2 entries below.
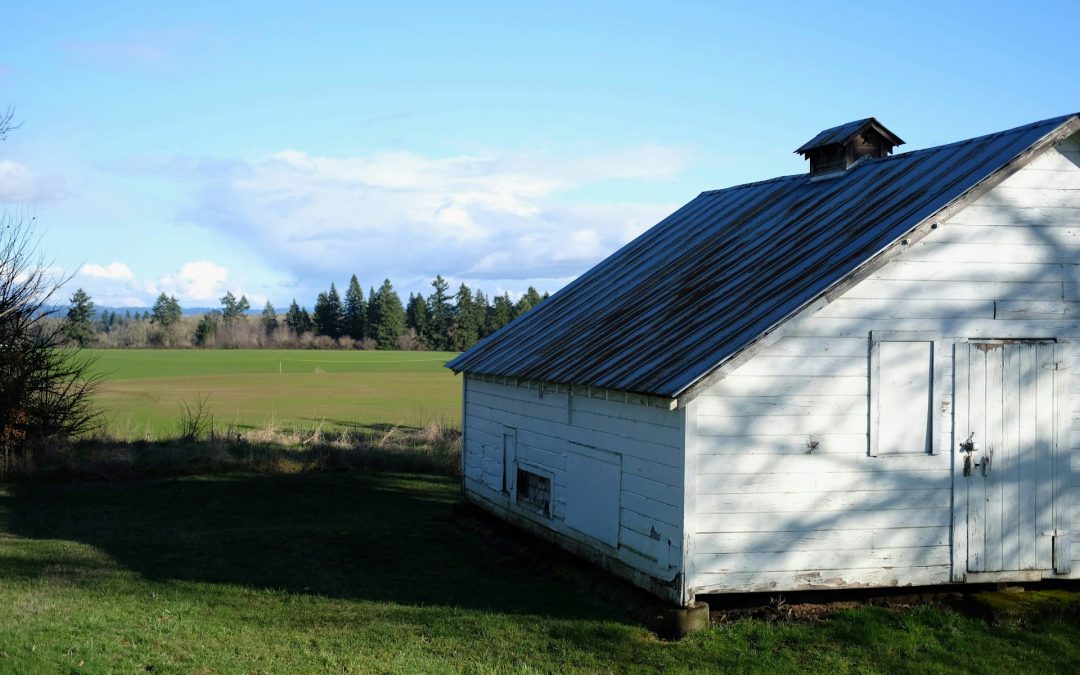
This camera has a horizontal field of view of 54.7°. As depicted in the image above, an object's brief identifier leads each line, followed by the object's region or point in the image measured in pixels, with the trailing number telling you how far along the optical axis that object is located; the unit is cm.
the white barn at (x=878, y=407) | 1130
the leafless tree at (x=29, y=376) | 2706
